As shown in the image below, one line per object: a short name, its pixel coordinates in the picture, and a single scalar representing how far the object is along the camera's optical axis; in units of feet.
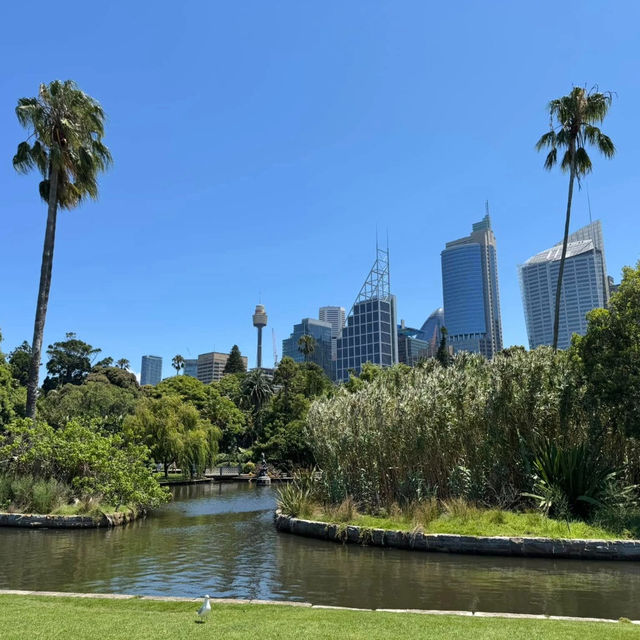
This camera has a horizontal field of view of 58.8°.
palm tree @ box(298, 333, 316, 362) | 330.34
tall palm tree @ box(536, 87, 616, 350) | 83.76
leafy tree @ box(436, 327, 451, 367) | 280.31
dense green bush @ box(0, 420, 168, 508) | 68.59
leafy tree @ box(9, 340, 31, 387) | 282.97
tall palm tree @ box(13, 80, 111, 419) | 79.87
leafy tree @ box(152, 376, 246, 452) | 195.21
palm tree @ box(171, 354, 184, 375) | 418.51
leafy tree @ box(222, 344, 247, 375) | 395.34
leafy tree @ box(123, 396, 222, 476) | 124.77
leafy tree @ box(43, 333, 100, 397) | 303.89
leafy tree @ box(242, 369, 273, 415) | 240.94
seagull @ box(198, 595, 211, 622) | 24.16
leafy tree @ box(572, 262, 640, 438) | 55.06
